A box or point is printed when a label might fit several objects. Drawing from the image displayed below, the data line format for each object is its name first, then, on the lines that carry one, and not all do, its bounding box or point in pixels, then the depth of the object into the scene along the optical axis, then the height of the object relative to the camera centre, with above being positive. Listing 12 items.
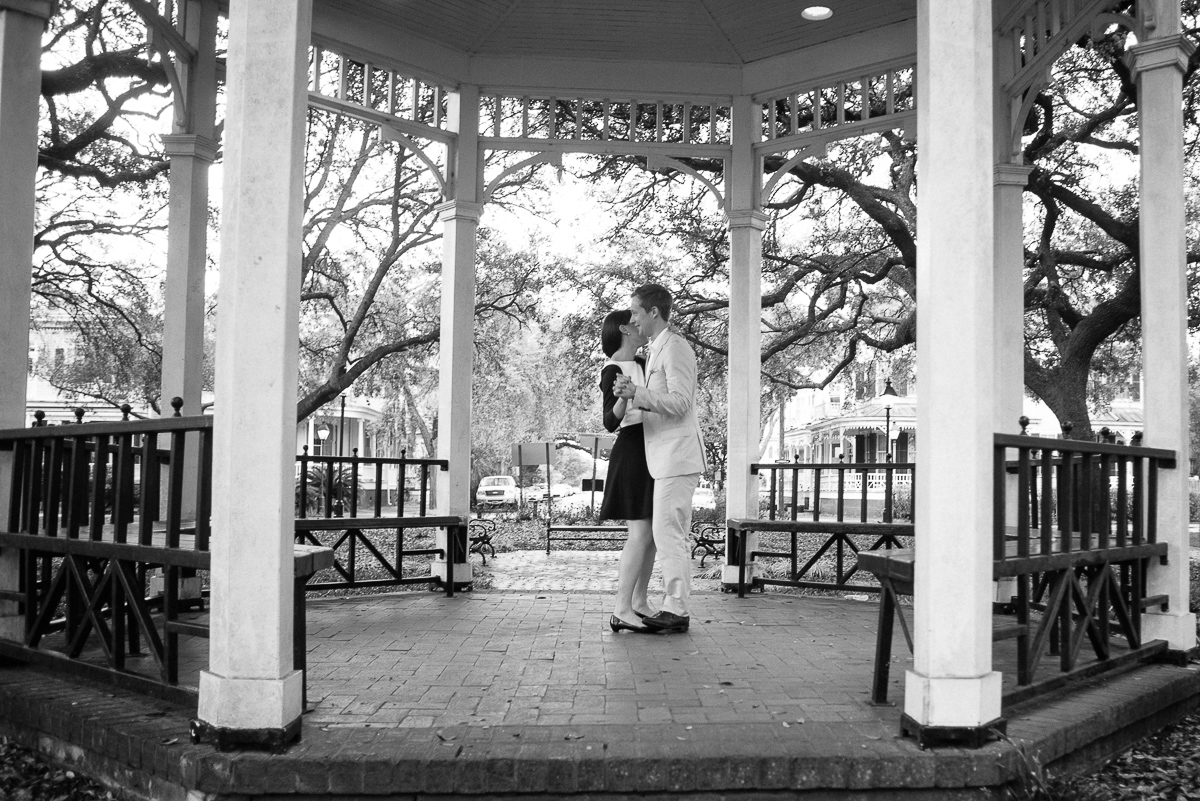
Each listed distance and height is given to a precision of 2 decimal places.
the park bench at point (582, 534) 12.81 -1.58
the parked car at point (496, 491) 29.62 -1.97
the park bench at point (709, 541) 11.71 -1.48
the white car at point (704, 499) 23.32 -1.72
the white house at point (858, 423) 23.29 +0.60
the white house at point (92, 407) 18.14 +0.65
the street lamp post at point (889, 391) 13.25 +0.70
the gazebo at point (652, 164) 3.41 +1.15
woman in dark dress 5.62 -0.26
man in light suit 5.50 -0.02
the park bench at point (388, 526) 6.42 -0.72
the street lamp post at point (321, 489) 17.90 -1.08
